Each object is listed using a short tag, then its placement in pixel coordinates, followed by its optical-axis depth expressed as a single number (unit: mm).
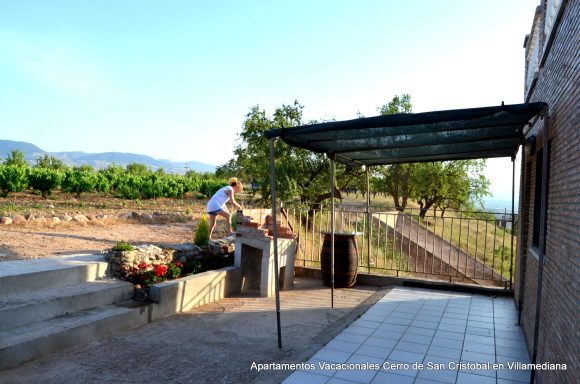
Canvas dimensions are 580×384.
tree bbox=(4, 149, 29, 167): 32703
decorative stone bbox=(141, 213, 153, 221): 12920
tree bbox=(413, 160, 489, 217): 18266
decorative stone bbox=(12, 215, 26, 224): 9648
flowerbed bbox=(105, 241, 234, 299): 5391
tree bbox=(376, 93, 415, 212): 17512
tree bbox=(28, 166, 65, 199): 19953
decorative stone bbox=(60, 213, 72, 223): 10598
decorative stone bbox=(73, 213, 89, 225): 10784
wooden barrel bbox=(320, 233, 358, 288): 6895
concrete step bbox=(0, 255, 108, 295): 4301
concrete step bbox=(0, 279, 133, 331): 3861
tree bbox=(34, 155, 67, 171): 36891
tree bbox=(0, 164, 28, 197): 18547
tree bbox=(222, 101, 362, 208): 11961
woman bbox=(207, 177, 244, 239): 7793
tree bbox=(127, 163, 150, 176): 48625
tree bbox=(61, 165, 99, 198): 21625
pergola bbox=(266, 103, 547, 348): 3571
